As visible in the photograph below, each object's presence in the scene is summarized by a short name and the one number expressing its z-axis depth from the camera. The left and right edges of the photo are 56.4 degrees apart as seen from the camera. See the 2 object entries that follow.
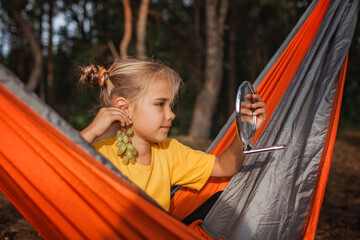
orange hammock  1.11
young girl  1.51
